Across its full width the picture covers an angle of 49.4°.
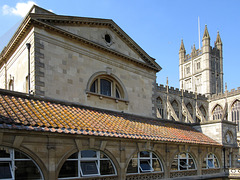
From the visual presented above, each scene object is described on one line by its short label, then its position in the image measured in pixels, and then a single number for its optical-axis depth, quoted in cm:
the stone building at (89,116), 1149
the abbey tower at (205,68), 7138
